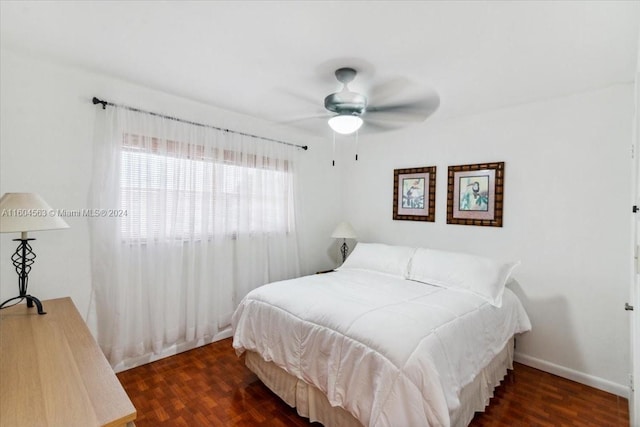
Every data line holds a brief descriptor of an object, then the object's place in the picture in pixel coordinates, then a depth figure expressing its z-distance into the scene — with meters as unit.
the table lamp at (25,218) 1.64
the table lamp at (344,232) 3.79
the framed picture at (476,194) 2.91
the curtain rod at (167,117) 2.38
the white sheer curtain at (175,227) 2.45
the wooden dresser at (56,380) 0.84
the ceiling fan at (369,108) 2.01
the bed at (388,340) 1.47
